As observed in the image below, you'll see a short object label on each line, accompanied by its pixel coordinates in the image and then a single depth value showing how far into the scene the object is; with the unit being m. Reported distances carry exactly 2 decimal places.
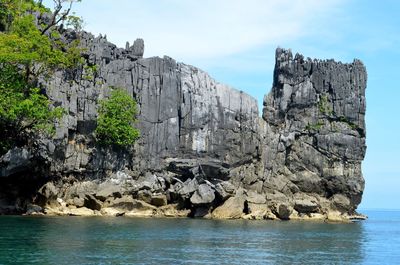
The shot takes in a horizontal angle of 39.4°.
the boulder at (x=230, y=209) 75.75
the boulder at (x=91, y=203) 70.25
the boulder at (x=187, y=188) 75.19
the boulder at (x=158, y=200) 75.44
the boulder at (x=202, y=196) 74.31
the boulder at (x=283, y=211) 80.69
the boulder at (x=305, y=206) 85.00
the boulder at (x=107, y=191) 71.19
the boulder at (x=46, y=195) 67.38
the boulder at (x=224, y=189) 76.31
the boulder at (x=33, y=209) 63.17
